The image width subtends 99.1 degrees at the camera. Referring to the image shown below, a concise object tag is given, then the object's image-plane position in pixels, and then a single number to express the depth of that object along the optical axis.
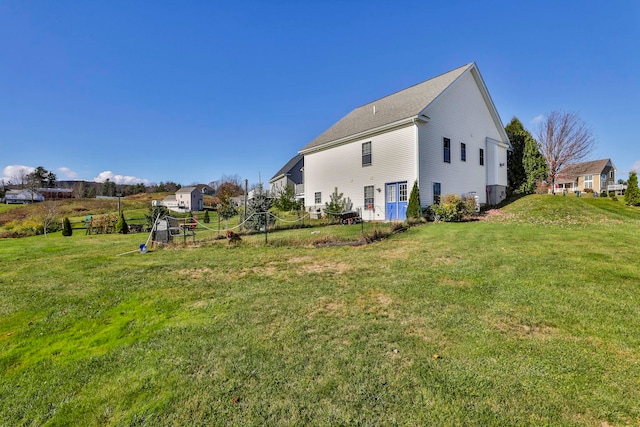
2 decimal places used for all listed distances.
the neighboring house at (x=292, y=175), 32.84
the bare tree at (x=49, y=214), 20.74
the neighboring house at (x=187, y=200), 56.88
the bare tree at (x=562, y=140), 26.80
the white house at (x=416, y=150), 15.46
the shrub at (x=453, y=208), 13.79
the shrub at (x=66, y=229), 17.89
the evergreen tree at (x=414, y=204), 14.11
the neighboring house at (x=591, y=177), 41.59
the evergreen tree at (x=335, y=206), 17.33
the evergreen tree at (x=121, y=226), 18.84
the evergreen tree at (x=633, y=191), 18.48
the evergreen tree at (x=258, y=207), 14.31
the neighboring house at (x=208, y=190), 79.46
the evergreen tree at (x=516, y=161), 22.95
